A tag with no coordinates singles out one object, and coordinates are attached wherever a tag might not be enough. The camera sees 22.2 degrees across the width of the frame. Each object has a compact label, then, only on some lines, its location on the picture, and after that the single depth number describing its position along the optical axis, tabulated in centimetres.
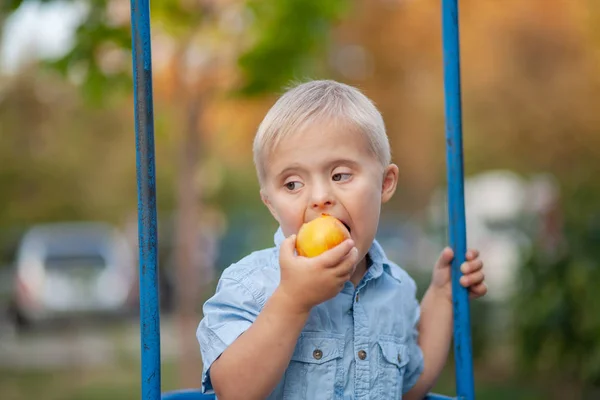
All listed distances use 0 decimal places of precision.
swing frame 134
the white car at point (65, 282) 1151
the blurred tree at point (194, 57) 301
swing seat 146
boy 131
